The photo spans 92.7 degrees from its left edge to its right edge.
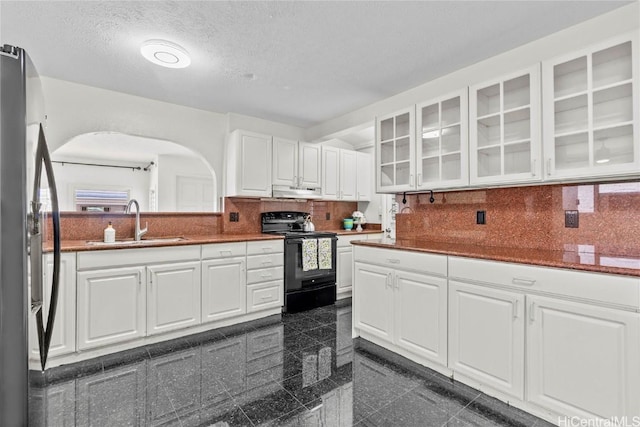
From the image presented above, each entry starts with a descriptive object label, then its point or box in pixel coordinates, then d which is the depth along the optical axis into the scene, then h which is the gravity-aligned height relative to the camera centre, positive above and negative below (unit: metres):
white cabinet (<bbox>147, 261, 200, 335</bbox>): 2.65 -0.72
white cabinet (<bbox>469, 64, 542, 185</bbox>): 2.03 +0.63
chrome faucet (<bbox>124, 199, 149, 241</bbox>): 2.99 -0.08
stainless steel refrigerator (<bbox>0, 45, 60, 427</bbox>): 0.81 -0.04
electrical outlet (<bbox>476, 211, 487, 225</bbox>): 2.53 -0.01
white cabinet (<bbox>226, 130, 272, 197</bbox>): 3.56 +0.62
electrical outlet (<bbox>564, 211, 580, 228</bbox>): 2.06 -0.02
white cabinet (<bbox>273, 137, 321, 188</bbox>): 3.86 +0.70
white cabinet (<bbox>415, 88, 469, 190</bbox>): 2.38 +0.62
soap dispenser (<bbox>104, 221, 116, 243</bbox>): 2.78 -0.17
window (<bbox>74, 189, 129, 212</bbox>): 5.83 +0.32
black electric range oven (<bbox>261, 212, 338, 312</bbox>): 3.53 -0.63
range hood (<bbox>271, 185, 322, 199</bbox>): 3.85 +0.31
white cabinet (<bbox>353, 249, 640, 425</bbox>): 1.44 -0.66
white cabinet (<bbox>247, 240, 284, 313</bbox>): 3.25 -0.65
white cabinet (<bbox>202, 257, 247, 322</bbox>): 2.95 -0.72
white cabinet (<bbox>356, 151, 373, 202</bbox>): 4.75 +0.63
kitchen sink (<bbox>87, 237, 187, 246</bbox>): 2.56 -0.24
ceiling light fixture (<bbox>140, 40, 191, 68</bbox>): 2.17 +1.21
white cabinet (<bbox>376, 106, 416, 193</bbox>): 2.76 +0.62
